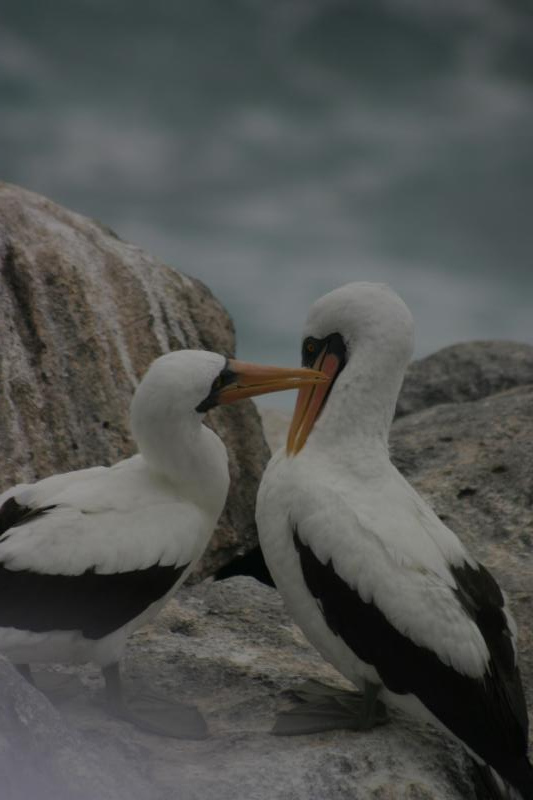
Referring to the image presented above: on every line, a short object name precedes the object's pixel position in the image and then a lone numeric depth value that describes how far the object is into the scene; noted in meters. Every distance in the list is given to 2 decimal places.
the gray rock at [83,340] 14.08
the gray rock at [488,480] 13.28
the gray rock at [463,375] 24.84
